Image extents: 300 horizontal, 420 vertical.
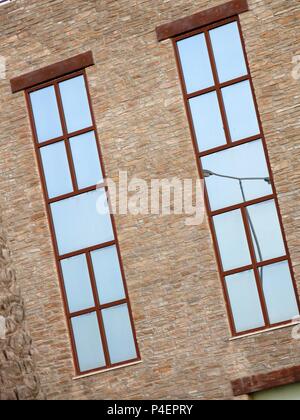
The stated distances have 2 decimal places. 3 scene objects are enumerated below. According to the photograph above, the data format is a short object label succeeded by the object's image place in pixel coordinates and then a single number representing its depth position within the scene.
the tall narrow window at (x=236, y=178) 21.75
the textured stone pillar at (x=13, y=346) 23.11
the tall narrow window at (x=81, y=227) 22.78
